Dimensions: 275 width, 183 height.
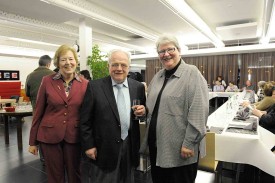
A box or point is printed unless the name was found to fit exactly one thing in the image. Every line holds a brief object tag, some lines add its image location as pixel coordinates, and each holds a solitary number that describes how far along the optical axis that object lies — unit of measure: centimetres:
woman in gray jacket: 149
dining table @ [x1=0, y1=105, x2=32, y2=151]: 414
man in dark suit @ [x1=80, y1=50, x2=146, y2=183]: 158
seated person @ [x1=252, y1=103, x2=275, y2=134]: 313
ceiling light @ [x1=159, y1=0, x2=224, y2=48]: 468
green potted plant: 550
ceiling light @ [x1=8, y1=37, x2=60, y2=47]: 920
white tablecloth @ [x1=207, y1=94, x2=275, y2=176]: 213
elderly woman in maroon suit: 173
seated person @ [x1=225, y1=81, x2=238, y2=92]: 1002
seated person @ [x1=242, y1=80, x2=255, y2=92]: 942
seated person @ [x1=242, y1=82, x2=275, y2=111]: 405
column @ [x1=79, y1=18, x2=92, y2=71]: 587
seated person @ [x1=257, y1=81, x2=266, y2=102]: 661
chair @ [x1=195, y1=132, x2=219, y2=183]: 222
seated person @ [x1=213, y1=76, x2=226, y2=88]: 1096
